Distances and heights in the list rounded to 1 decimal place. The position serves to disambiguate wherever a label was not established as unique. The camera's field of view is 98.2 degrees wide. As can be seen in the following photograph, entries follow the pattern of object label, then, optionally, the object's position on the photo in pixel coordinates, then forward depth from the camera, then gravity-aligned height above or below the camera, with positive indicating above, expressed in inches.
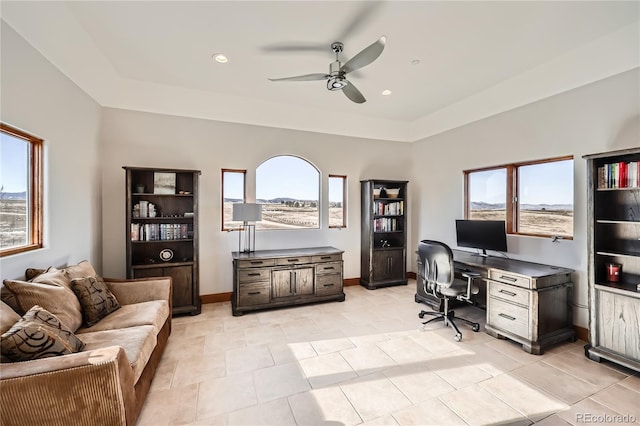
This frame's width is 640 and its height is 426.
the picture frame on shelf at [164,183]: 148.4 +16.4
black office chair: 123.1 -30.5
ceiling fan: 91.7 +53.3
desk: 110.0 -38.0
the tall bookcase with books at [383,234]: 194.4 -15.4
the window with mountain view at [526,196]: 130.2 +9.0
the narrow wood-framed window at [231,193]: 169.8 +12.5
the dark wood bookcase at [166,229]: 141.4 -8.4
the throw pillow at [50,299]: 76.2 -24.9
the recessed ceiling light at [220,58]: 123.3 +70.4
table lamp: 153.8 +0.6
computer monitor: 141.4 -11.8
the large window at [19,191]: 85.2 +7.5
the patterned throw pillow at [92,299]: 92.4 -29.7
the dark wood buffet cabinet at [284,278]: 149.9 -37.3
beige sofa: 53.4 -36.4
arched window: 179.5 +13.5
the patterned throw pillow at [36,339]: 59.0 -28.1
